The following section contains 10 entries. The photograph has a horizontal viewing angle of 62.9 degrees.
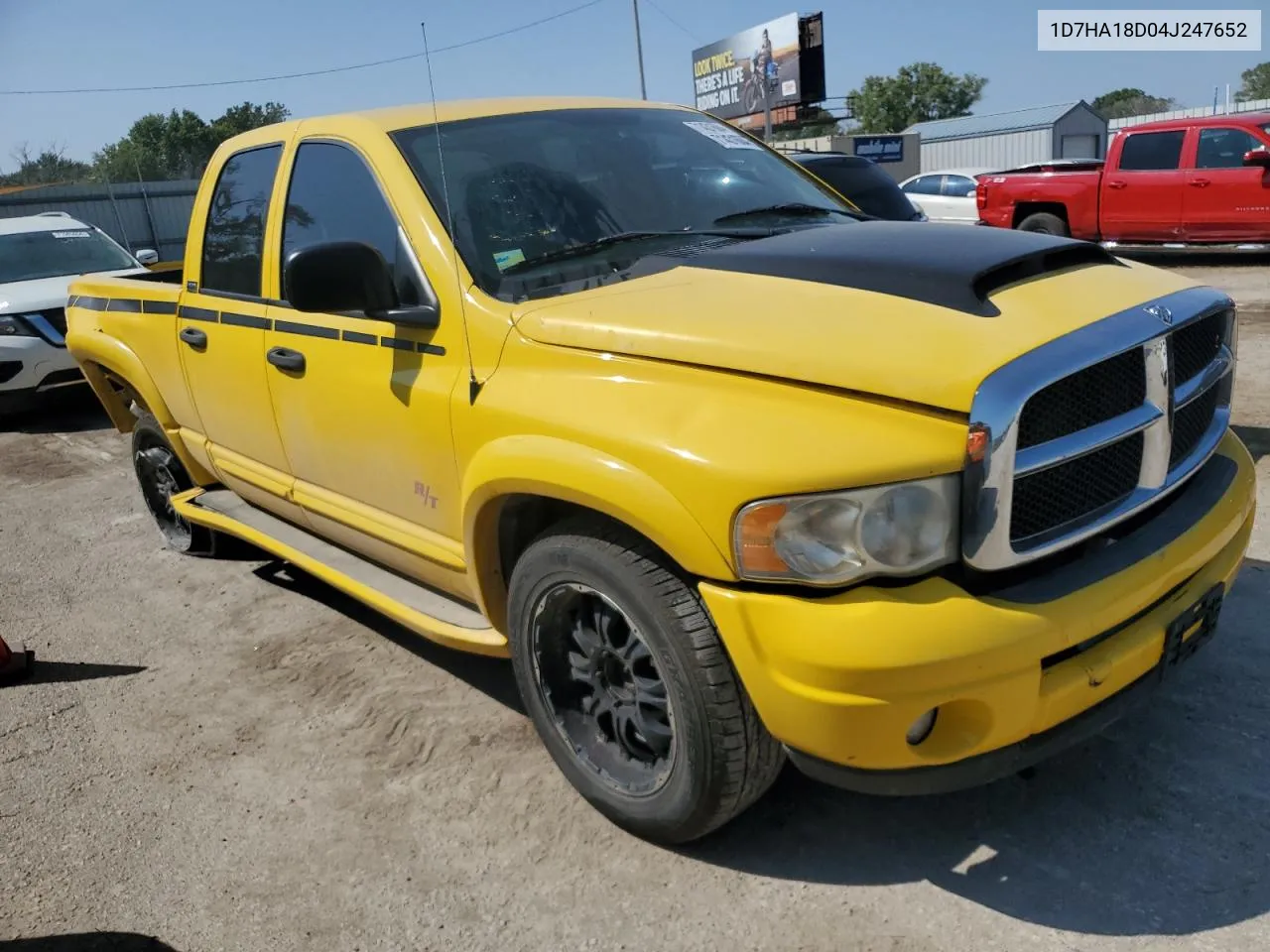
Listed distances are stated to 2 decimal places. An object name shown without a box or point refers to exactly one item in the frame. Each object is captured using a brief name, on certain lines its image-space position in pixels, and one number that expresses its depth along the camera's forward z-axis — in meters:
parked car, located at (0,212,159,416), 8.86
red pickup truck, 12.41
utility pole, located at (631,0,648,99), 34.04
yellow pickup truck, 2.09
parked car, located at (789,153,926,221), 6.60
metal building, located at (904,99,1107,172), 34.44
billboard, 47.62
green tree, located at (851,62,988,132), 87.31
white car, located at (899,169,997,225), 17.03
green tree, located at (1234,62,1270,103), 78.15
